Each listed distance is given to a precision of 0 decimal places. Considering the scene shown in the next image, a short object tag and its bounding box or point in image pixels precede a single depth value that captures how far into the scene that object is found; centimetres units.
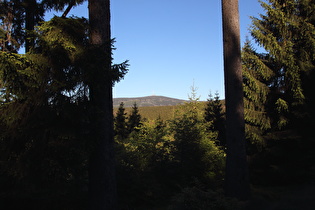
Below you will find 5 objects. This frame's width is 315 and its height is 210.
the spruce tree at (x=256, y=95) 1238
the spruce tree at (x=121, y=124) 4387
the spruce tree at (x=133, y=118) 4667
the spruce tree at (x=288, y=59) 1155
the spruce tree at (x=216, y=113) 2721
